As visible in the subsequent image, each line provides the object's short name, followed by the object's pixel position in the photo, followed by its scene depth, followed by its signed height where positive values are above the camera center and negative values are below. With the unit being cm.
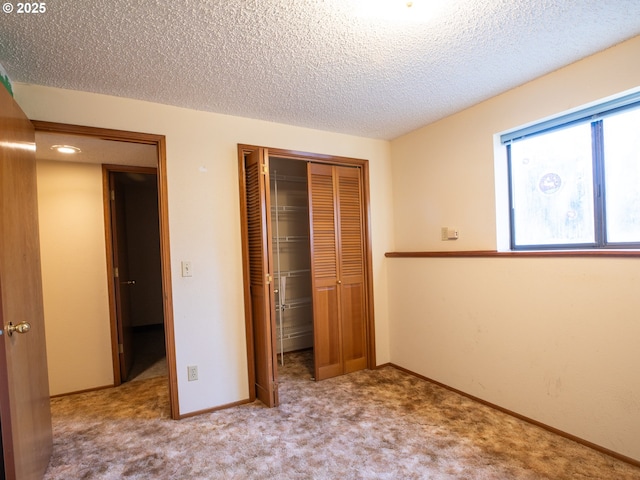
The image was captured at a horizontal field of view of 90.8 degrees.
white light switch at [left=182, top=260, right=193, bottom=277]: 239 -22
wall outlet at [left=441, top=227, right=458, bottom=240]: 270 -4
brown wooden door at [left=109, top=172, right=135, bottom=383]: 312 -37
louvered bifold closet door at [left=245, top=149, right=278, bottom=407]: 244 -30
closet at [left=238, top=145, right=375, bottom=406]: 249 -28
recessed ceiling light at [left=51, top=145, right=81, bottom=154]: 257 +81
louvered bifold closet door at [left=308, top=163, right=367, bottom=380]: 298 -35
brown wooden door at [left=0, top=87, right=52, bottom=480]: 136 -30
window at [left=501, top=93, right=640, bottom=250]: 184 +28
